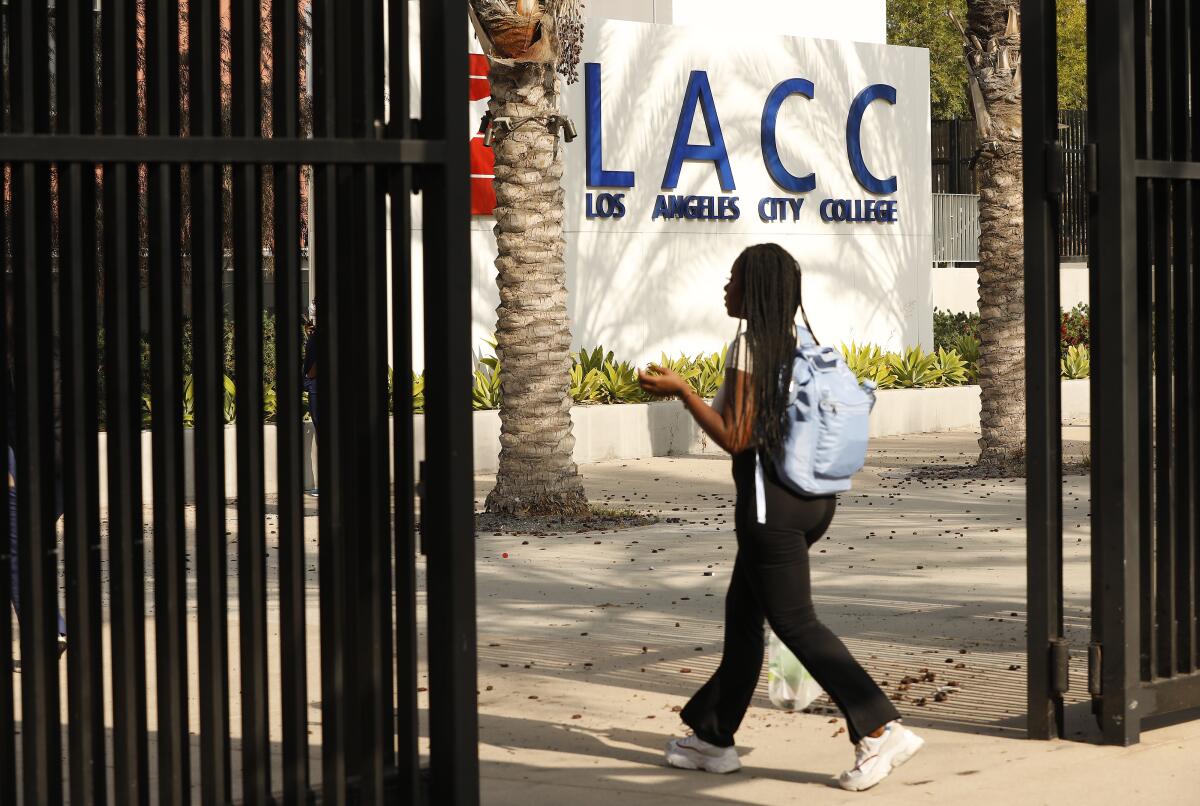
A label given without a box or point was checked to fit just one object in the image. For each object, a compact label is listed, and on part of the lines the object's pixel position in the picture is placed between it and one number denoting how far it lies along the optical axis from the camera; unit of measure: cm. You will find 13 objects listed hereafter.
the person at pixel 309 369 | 1361
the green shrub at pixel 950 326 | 2755
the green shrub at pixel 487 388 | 1828
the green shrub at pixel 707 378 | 1983
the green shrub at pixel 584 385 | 1881
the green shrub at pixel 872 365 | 2167
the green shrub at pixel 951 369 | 2289
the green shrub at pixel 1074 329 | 2658
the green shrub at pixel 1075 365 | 2405
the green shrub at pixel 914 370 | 2217
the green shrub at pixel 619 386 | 1911
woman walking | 572
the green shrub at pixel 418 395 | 1650
